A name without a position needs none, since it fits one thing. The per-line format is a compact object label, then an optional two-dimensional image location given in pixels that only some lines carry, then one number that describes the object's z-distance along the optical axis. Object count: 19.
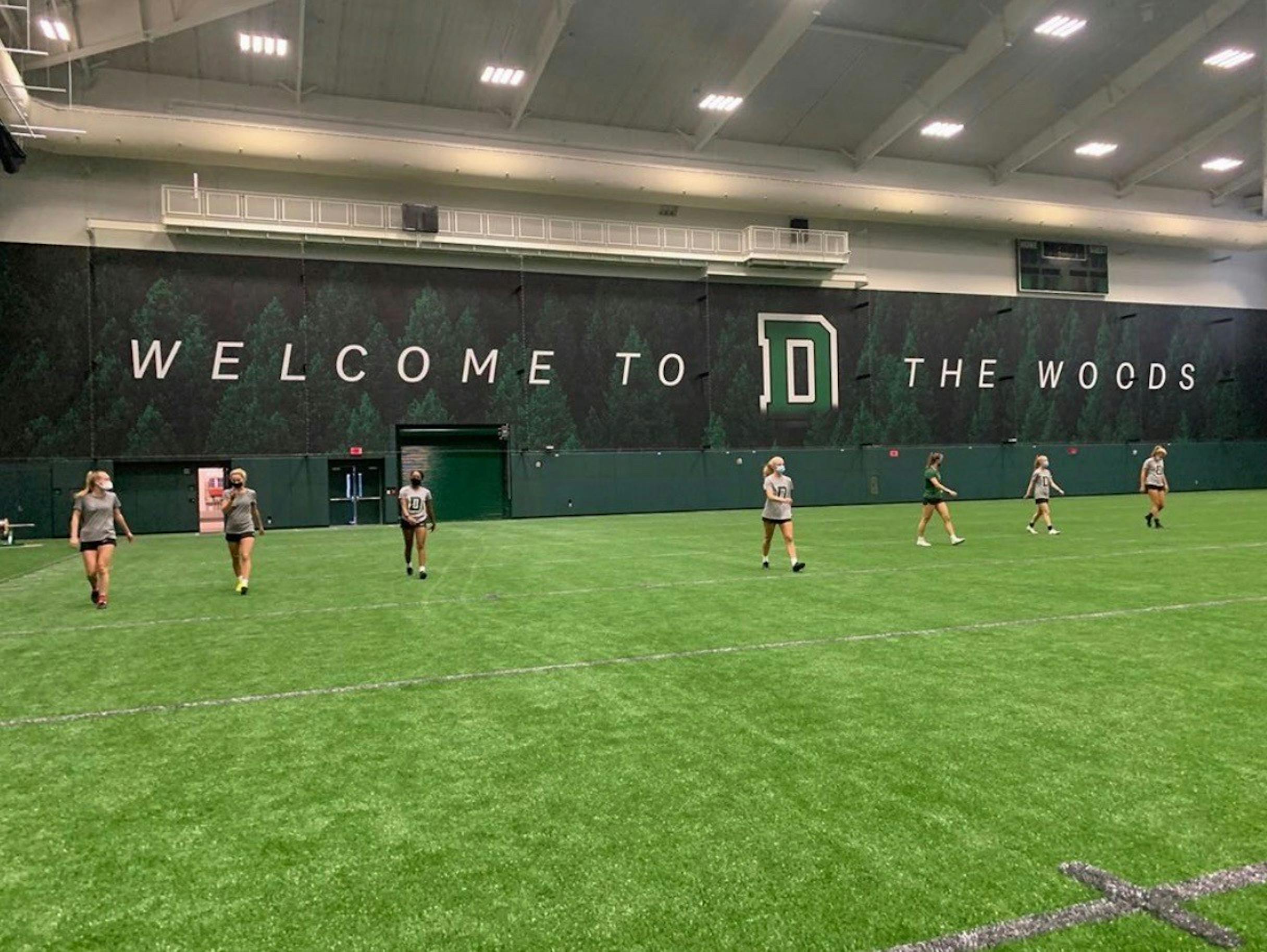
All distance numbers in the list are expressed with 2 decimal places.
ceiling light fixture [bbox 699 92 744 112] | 28.83
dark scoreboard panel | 39.25
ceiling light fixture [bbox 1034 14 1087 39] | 27.08
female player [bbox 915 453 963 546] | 15.44
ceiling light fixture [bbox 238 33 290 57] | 25.25
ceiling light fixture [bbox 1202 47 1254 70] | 29.59
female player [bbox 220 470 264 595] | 11.81
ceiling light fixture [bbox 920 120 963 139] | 32.91
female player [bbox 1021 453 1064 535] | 17.86
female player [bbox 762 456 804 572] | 12.87
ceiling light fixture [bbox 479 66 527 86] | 27.66
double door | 30.05
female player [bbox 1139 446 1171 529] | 18.81
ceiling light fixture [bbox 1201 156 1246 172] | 37.28
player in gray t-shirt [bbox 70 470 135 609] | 10.70
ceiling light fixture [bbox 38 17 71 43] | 20.52
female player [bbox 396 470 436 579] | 13.17
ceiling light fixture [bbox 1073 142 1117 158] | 35.34
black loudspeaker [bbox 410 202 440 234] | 29.05
